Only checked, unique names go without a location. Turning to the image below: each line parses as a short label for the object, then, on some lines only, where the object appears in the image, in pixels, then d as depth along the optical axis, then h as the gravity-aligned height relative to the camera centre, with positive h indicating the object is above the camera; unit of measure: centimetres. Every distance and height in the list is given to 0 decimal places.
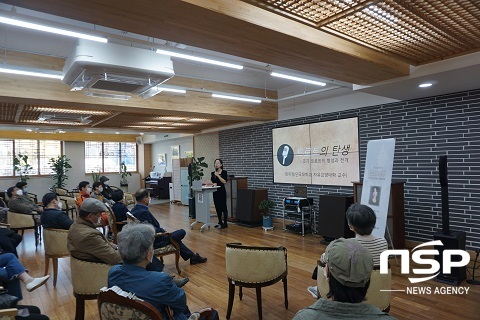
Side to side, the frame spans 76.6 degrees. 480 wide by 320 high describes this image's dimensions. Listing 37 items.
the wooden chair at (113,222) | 517 -100
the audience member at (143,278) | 173 -67
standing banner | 450 -30
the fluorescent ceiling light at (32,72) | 374 +120
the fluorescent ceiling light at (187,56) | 334 +121
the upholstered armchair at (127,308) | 158 -76
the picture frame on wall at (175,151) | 1324 +53
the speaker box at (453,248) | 385 -117
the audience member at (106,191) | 818 -75
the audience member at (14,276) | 282 -103
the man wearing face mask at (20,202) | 566 -70
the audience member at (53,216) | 396 -66
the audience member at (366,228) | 255 -59
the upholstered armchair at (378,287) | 235 -100
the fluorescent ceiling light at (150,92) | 400 +96
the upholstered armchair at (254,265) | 290 -101
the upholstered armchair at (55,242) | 391 -99
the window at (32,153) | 1253 +57
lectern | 709 -92
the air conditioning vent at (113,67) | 302 +101
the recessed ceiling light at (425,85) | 433 +107
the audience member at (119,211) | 539 -83
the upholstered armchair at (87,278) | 283 -105
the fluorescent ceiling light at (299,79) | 452 +130
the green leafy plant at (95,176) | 1350 -50
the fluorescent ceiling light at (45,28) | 239 +116
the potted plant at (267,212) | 722 -125
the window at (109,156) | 1455 +43
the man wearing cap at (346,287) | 115 -51
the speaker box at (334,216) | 565 -107
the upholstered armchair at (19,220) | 549 -98
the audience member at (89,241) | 286 -72
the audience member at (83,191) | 615 -54
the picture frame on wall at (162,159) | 1434 +22
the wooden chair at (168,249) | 412 -120
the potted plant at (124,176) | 1468 -57
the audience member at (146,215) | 420 -71
